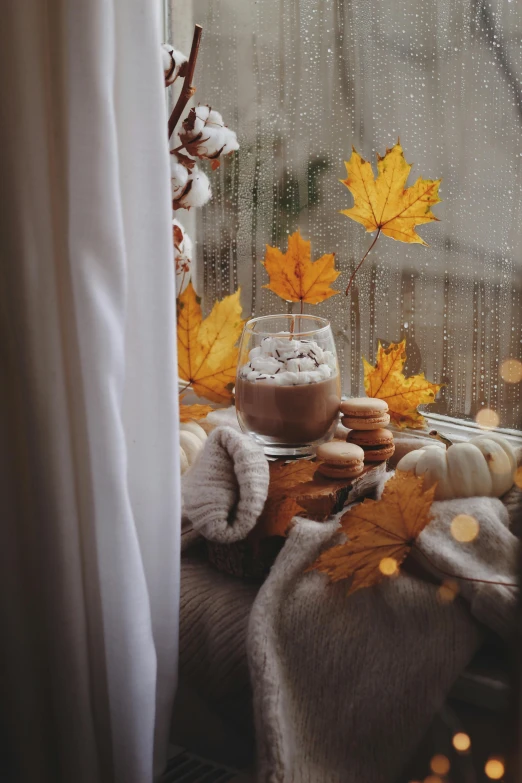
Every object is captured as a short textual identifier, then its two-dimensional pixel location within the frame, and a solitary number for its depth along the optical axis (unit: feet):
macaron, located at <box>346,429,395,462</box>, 2.82
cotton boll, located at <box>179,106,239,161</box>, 2.98
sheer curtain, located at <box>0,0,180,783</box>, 1.90
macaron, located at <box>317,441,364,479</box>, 2.60
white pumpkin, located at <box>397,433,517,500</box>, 2.54
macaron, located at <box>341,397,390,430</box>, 2.82
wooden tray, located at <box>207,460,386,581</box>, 2.46
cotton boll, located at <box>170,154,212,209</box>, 2.96
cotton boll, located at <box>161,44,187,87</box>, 2.77
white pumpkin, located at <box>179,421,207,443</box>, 3.14
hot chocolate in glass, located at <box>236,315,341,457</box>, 2.74
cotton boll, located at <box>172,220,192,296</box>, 3.14
